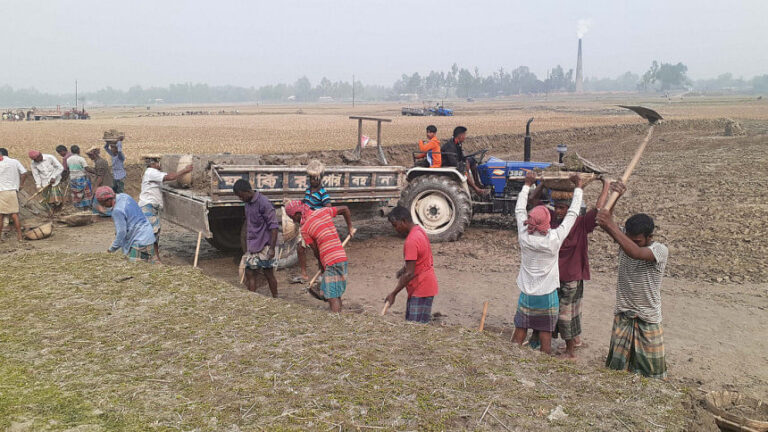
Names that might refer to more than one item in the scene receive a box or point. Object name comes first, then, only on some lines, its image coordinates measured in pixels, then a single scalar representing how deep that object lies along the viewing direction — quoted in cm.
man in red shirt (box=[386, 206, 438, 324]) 502
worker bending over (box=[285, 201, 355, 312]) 576
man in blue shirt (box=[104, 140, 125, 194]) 1230
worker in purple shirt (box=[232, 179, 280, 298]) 646
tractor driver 997
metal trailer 801
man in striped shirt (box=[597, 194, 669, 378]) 416
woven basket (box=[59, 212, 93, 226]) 1164
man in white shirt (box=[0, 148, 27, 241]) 959
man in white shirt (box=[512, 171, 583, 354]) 456
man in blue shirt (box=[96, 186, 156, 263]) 653
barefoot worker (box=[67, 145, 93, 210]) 1216
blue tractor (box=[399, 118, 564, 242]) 982
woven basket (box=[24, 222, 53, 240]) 1039
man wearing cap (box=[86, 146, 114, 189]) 1219
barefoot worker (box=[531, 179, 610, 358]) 507
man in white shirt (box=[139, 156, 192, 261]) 828
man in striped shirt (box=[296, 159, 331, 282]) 634
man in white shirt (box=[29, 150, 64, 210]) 1123
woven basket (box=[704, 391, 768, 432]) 313
